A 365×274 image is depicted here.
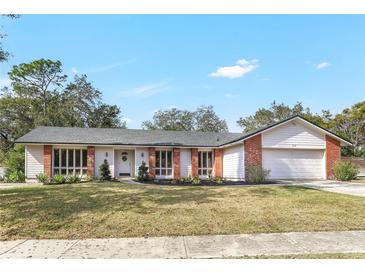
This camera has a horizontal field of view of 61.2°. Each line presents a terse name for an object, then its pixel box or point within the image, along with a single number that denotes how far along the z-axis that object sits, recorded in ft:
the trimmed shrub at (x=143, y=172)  67.51
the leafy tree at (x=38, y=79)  122.52
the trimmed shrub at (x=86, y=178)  65.52
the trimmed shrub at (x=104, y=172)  67.36
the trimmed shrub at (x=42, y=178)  64.63
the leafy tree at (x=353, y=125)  136.77
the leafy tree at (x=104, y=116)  123.54
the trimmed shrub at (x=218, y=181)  57.58
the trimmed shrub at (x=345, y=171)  61.90
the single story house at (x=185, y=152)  65.05
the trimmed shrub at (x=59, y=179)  59.93
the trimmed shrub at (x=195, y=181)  55.98
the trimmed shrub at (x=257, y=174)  58.43
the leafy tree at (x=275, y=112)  163.73
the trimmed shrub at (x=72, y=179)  61.29
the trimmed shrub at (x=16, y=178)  68.13
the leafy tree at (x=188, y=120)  169.78
